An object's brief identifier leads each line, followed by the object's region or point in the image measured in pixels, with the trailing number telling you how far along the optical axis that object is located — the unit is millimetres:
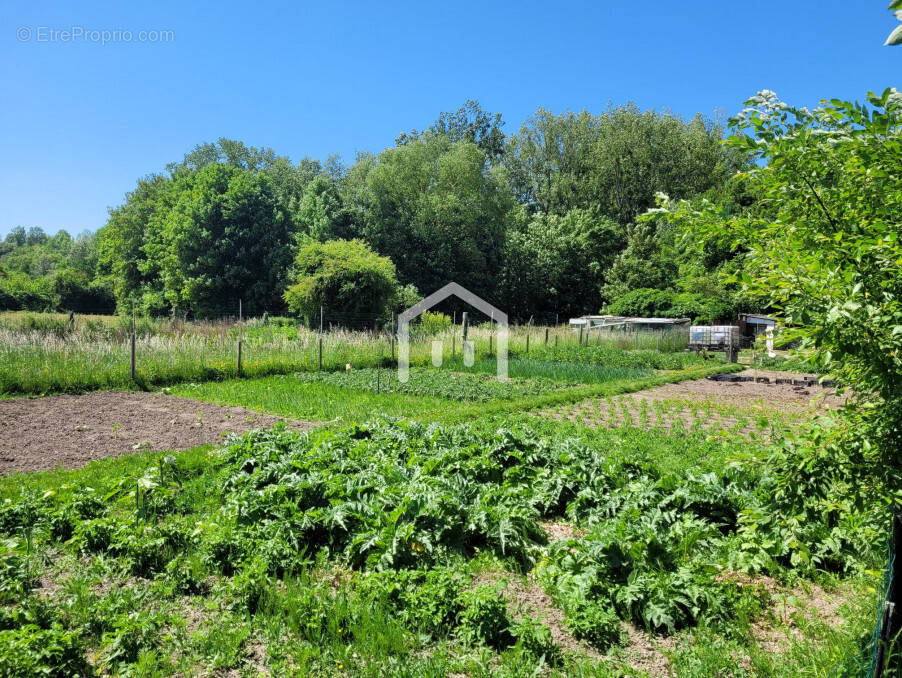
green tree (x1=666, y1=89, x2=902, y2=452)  1918
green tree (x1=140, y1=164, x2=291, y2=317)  32938
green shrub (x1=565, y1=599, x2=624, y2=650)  3028
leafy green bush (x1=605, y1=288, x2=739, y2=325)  27156
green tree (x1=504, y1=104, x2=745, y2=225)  40406
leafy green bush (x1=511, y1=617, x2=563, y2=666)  2875
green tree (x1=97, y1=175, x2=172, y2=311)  41781
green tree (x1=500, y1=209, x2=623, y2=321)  41281
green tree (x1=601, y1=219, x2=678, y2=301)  37000
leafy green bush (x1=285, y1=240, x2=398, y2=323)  22656
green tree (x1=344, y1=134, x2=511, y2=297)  37938
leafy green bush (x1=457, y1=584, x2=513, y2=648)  2994
